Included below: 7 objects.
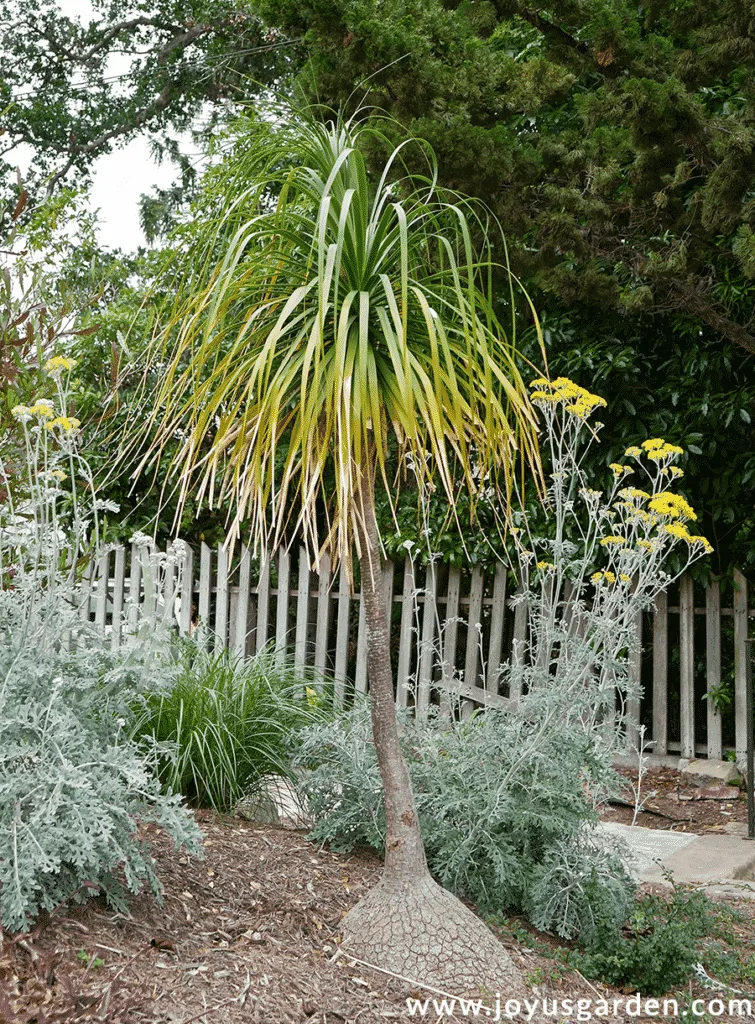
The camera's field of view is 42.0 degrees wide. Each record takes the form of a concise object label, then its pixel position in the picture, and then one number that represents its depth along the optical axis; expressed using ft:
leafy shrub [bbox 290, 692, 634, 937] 10.37
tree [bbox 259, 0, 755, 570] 14.61
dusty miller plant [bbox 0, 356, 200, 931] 7.95
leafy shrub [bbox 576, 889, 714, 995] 9.67
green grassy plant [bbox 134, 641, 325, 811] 12.81
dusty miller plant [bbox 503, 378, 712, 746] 10.98
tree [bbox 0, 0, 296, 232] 43.70
